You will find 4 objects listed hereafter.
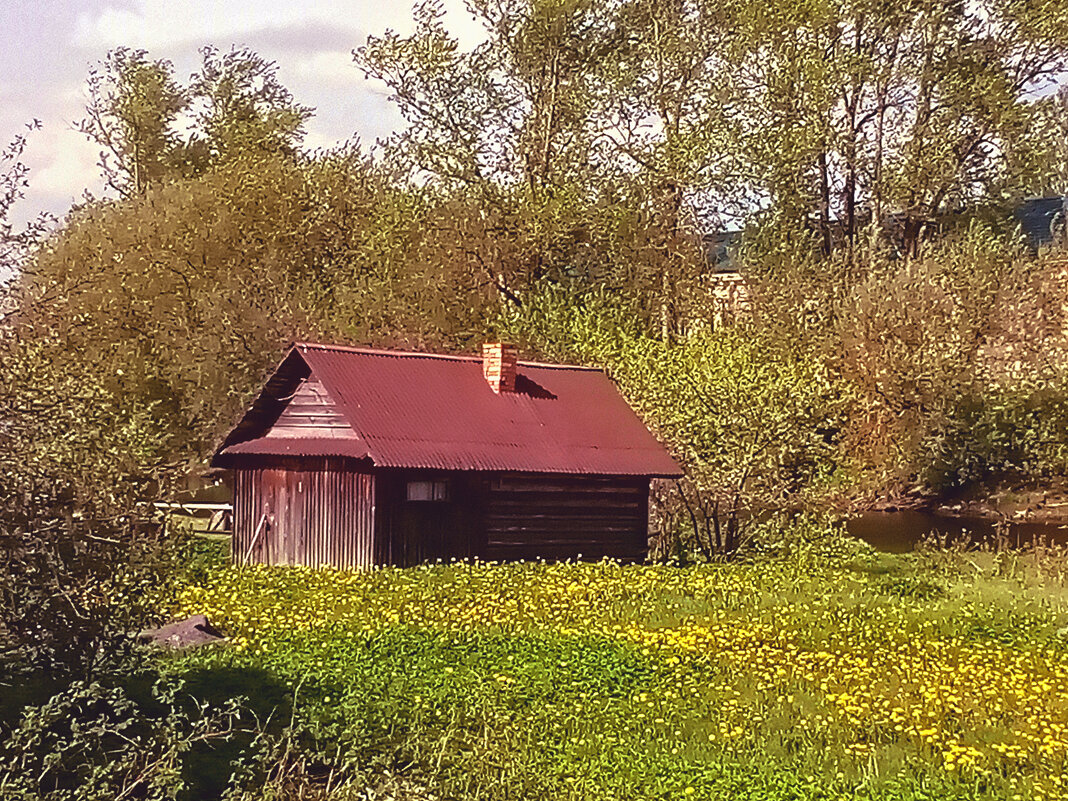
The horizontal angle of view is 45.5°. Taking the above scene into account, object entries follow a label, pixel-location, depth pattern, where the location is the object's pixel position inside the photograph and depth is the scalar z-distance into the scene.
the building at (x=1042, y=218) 58.78
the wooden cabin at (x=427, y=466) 28.17
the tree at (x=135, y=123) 56.03
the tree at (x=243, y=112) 56.47
